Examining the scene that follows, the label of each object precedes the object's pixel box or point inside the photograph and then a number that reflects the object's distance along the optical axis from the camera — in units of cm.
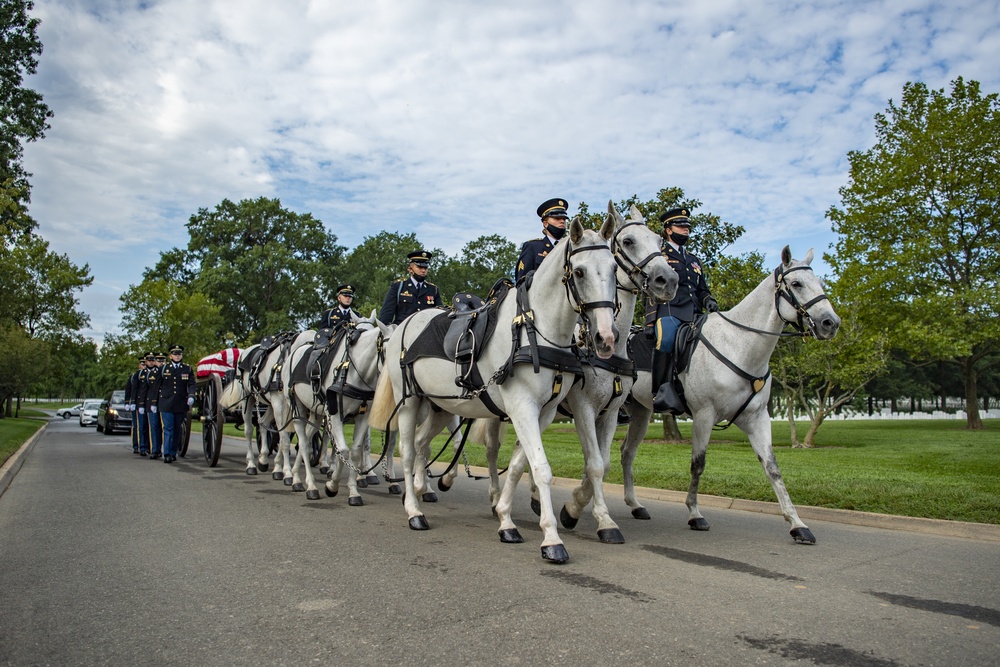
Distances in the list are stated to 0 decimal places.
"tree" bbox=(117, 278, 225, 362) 4175
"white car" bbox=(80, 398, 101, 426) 4481
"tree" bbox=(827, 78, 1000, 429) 2762
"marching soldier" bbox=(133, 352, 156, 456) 1803
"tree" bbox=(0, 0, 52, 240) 2605
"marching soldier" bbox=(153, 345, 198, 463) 1633
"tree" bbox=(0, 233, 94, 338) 3316
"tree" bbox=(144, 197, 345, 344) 5547
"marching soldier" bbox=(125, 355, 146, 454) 1872
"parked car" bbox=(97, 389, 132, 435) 3109
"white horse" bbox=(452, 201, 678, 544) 616
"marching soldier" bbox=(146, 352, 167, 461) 1725
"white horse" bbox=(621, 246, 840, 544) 694
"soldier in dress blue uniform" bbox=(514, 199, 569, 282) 729
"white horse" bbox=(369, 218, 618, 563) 572
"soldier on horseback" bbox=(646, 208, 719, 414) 768
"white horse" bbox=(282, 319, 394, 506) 920
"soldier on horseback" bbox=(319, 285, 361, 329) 1123
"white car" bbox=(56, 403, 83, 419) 6381
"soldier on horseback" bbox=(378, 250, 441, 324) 997
